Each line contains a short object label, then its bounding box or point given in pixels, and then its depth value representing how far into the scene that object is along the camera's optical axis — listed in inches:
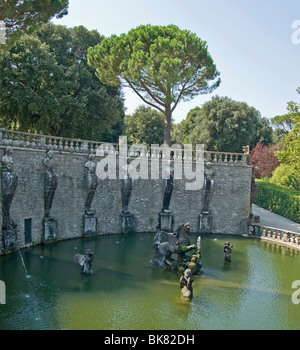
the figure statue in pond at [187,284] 513.0
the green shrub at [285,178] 1375.4
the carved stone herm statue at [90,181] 857.5
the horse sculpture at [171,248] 632.4
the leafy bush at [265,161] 1756.9
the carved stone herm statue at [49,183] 775.1
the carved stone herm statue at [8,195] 666.2
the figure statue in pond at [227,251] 692.1
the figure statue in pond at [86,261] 585.9
